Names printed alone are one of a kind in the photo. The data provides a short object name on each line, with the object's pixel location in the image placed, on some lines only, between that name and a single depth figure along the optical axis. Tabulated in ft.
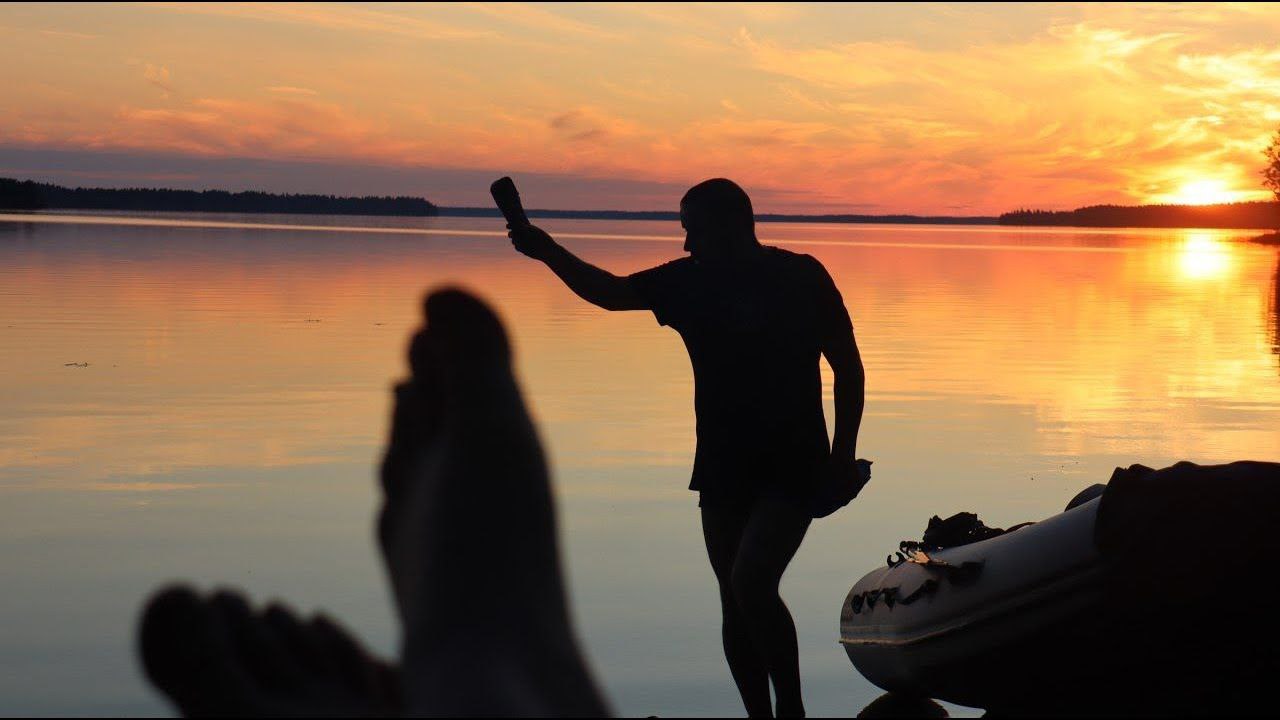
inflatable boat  18.31
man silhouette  18.07
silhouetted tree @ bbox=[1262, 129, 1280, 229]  418.72
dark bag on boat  23.12
